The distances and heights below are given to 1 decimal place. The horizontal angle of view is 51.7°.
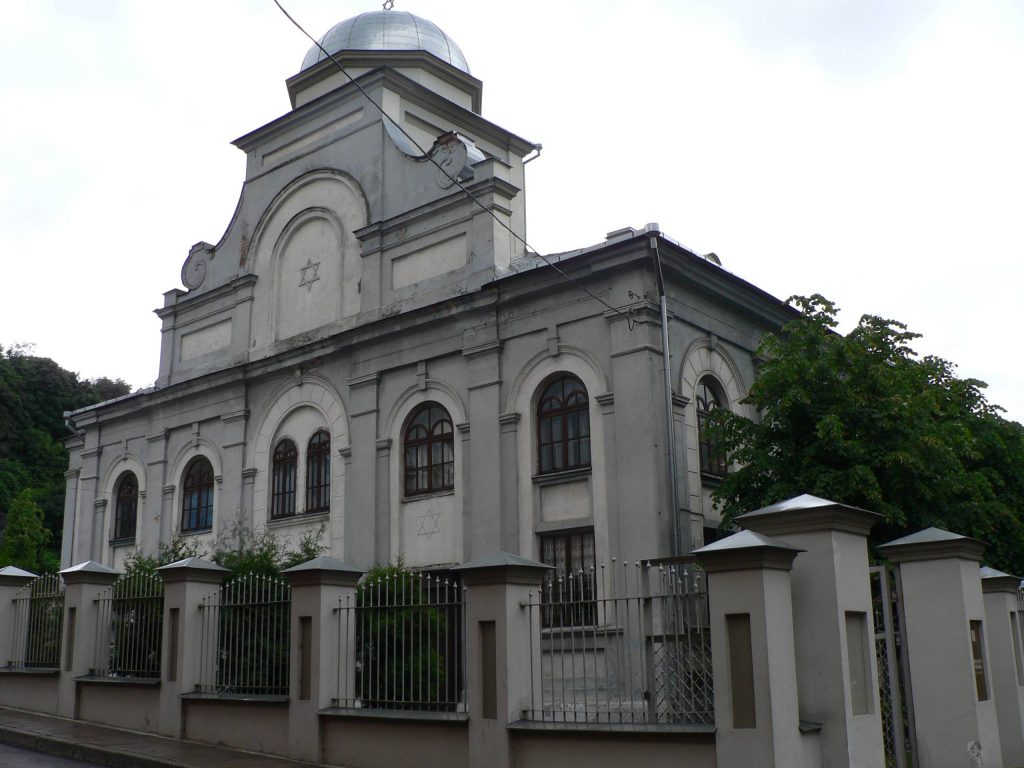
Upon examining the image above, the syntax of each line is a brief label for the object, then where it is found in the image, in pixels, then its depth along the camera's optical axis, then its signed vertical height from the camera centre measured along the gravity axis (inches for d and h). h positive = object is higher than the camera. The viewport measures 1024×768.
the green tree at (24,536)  1743.4 +180.3
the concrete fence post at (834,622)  363.9 +3.1
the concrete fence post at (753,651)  346.3 -6.1
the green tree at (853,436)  599.2 +111.3
